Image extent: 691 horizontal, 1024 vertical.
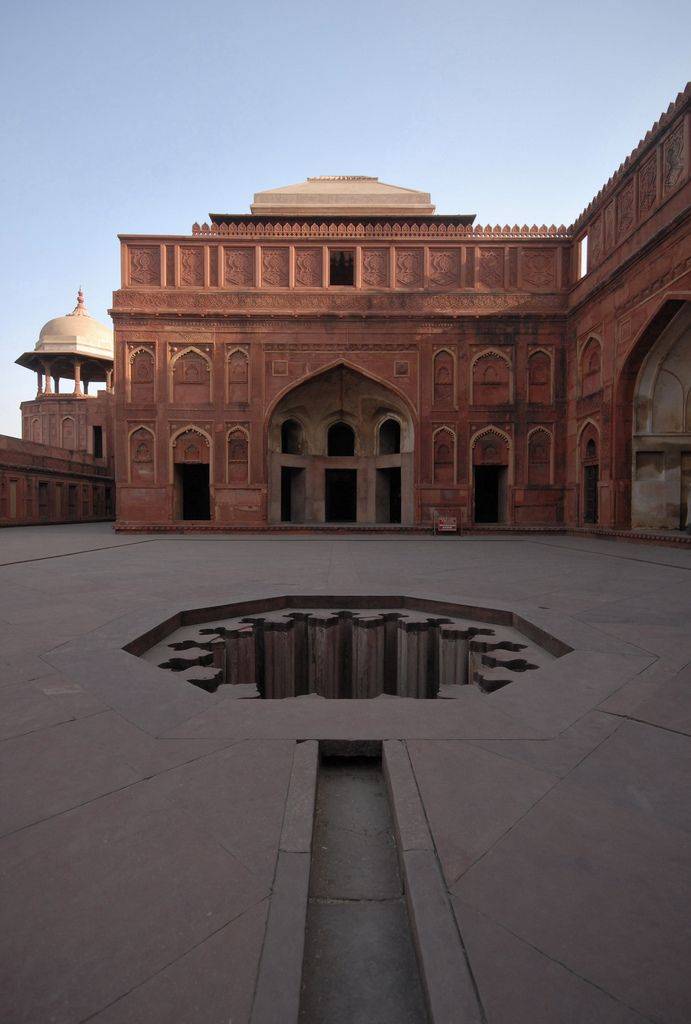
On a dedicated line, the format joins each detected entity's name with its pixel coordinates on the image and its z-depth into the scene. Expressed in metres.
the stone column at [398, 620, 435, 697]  3.43
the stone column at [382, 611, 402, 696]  3.57
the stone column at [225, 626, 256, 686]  3.19
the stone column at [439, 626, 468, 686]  3.25
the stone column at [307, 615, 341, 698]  3.54
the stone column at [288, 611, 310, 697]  3.56
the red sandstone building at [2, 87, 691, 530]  13.33
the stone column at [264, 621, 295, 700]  3.44
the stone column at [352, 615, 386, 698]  3.52
